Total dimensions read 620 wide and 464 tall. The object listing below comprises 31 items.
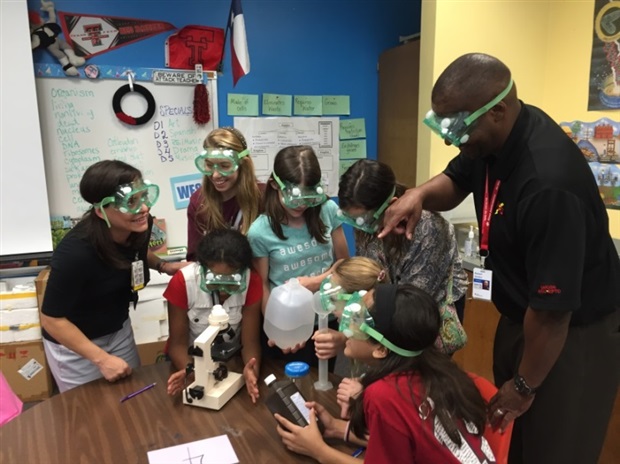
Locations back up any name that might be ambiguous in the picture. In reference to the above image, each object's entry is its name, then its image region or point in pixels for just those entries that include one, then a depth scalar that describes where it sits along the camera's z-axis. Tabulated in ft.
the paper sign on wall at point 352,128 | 14.15
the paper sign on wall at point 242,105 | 12.75
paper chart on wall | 13.16
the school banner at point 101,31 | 11.06
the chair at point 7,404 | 6.00
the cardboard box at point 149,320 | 11.10
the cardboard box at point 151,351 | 11.18
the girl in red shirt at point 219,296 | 5.85
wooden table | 4.43
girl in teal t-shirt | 6.71
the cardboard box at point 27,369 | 9.92
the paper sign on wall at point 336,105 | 13.79
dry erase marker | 5.35
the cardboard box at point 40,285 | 9.88
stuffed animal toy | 10.62
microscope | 5.13
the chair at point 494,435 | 4.17
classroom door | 12.75
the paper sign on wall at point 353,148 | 14.26
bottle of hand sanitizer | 10.00
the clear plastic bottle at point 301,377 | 5.44
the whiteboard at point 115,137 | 11.21
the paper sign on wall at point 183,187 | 12.47
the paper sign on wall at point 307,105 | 13.48
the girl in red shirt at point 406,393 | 3.78
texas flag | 11.08
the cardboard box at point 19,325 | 9.86
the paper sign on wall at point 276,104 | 13.12
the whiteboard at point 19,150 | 9.98
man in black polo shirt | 4.06
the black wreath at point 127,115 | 11.53
